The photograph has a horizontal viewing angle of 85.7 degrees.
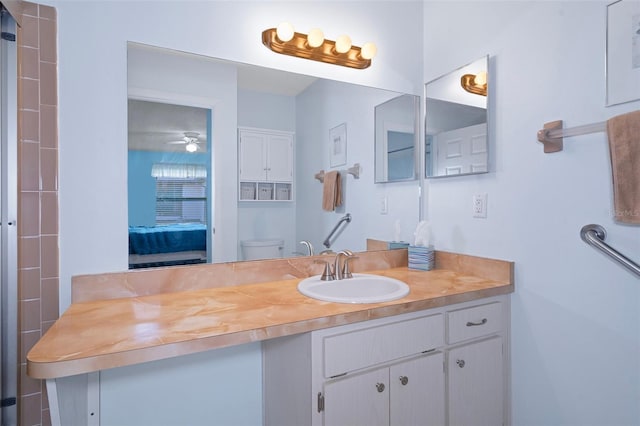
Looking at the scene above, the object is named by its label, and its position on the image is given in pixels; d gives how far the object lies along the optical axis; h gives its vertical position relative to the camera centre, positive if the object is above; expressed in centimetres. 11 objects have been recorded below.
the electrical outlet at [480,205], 167 +3
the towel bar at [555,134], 127 +30
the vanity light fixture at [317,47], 153 +78
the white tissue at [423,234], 183 -12
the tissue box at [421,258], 183 -25
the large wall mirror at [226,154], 133 +25
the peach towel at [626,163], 108 +16
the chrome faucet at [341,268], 157 -26
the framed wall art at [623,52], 115 +55
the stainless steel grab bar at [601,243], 112 -11
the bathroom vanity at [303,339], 92 -38
